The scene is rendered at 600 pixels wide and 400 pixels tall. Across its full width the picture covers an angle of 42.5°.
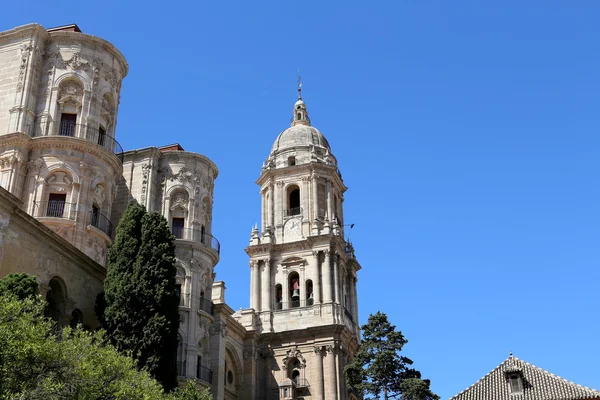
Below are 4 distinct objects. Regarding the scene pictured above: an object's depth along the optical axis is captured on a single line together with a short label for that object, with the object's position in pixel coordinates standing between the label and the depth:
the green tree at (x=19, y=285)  23.28
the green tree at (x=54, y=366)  17.67
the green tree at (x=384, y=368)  39.06
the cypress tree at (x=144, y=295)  27.58
